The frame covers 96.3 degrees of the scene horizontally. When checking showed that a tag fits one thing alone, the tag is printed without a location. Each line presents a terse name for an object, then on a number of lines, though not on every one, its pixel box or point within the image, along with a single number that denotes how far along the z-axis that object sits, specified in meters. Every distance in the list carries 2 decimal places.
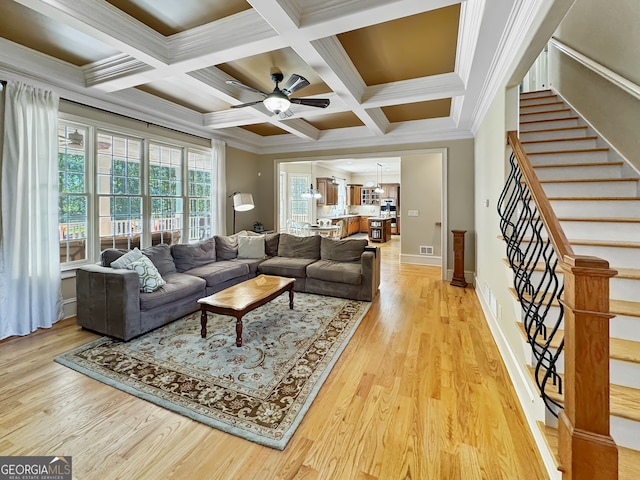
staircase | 1.50
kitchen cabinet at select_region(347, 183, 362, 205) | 13.84
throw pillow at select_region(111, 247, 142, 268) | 3.25
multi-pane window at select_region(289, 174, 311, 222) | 9.98
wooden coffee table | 2.81
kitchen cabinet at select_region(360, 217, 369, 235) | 13.99
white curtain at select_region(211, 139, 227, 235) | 5.59
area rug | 1.92
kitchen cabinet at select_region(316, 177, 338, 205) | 10.64
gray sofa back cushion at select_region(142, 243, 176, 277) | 3.86
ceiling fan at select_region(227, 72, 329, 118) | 2.85
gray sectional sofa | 2.98
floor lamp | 5.54
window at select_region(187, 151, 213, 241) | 5.38
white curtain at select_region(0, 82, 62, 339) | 3.03
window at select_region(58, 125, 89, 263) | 3.58
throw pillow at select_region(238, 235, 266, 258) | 5.16
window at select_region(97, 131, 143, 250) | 4.00
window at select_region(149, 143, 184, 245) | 4.69
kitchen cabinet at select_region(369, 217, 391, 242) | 10.53
